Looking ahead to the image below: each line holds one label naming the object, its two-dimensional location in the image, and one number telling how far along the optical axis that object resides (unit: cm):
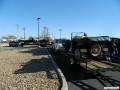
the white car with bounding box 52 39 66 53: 953
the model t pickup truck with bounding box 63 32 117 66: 411
